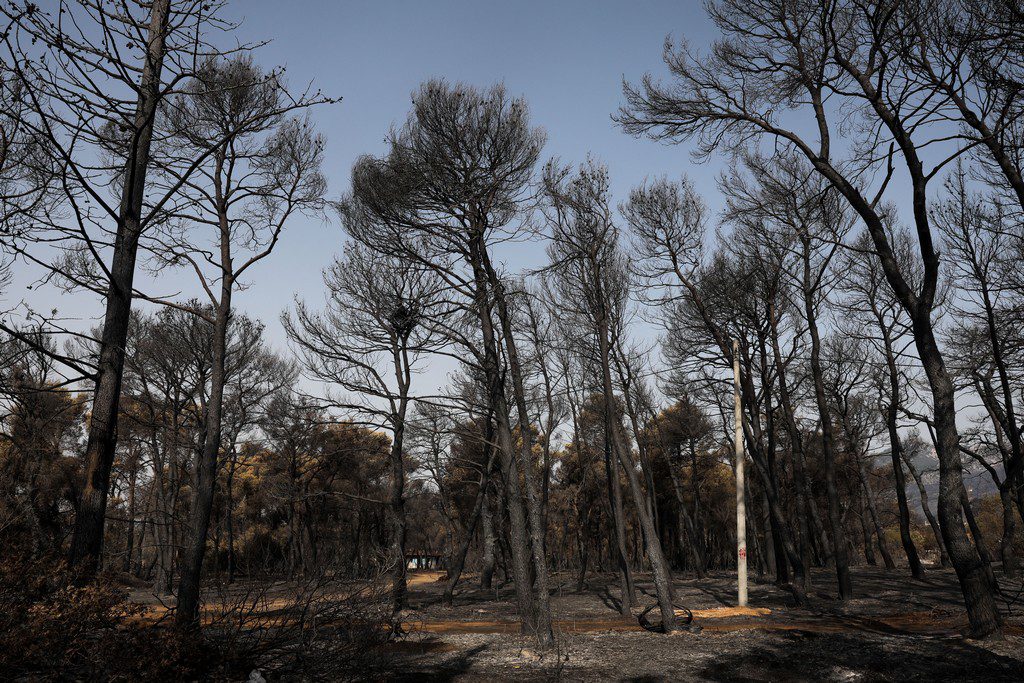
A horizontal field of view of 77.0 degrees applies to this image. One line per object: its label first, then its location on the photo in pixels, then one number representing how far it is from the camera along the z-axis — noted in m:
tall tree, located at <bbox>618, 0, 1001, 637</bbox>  8.97
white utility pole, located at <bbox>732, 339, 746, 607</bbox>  12.95
